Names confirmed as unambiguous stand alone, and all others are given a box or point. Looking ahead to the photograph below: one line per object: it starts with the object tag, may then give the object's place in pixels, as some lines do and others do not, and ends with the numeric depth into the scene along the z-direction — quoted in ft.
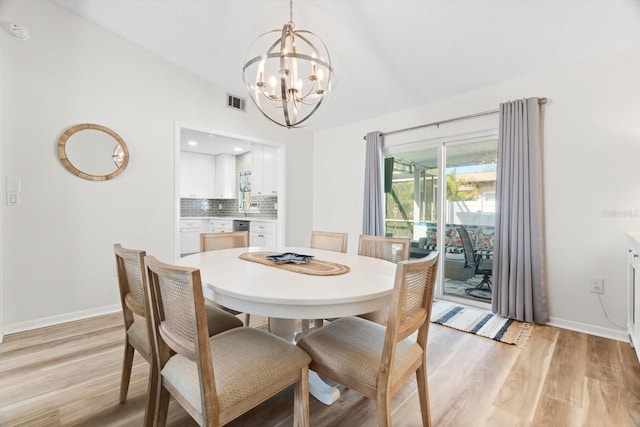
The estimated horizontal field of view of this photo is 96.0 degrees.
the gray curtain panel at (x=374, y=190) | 12.86
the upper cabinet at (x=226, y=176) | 21.72
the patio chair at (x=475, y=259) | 10.75
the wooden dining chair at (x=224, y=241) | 8.14
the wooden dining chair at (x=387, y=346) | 3.58
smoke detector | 7.90
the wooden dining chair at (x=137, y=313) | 4.22
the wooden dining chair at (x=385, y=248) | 6.94
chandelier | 5.82
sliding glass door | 10.66
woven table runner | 5.07
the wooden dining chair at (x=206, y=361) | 3.10
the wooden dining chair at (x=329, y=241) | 8.18
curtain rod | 8.96
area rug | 8.09
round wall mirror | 9.00
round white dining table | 3.76
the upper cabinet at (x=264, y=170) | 15.83
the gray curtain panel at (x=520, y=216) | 8.86
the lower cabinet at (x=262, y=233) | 15.47
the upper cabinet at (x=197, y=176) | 20.99
